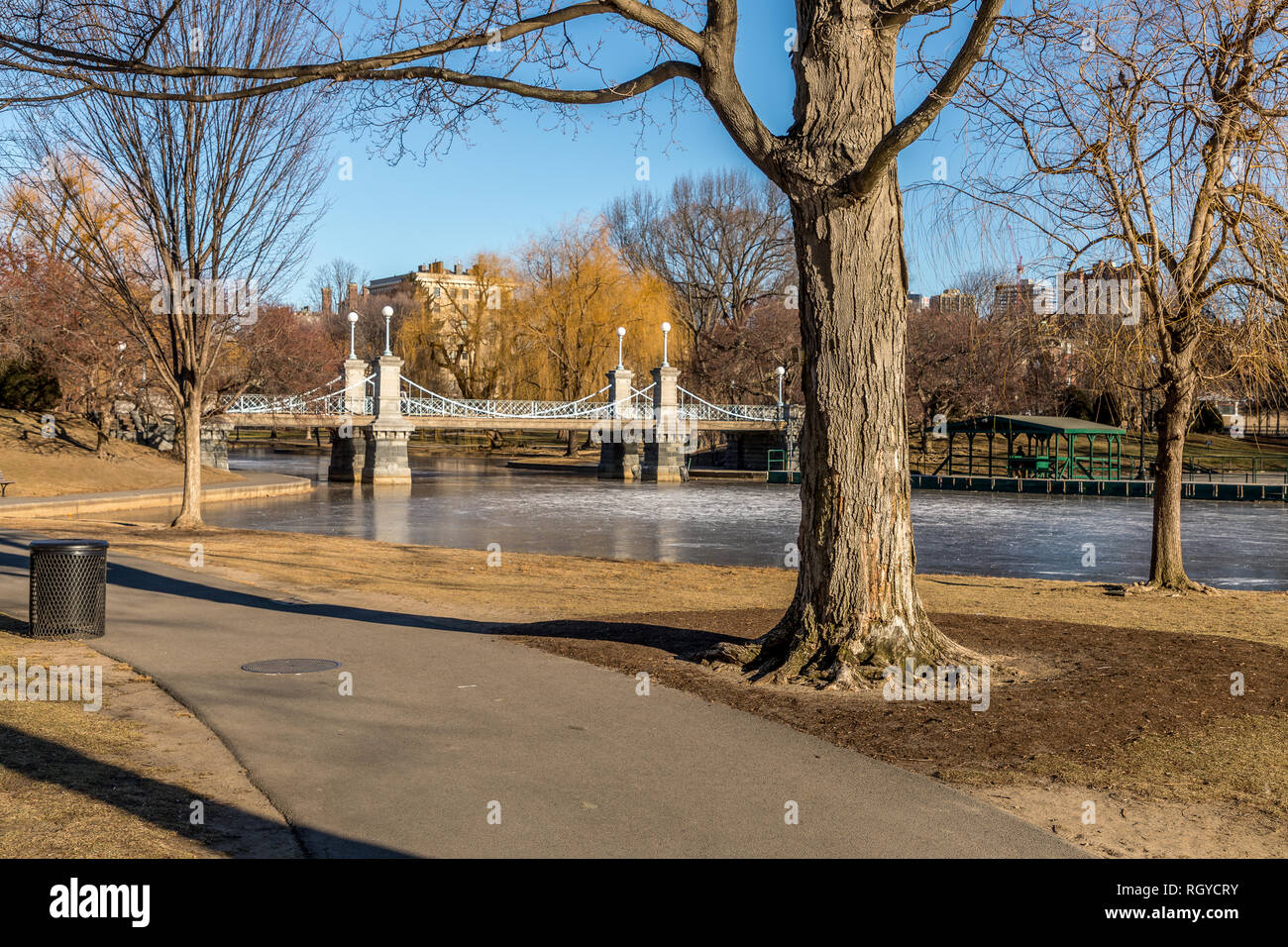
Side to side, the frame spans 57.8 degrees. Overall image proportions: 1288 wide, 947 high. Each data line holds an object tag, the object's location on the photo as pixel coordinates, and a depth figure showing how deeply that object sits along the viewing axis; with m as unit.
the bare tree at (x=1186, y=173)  11.76
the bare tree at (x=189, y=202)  20.33
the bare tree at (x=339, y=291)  124.81
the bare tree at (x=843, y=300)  8.55
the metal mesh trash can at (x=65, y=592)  9.95
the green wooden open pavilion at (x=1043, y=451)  47.78
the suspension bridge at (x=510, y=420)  54.88
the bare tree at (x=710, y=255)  72.94
